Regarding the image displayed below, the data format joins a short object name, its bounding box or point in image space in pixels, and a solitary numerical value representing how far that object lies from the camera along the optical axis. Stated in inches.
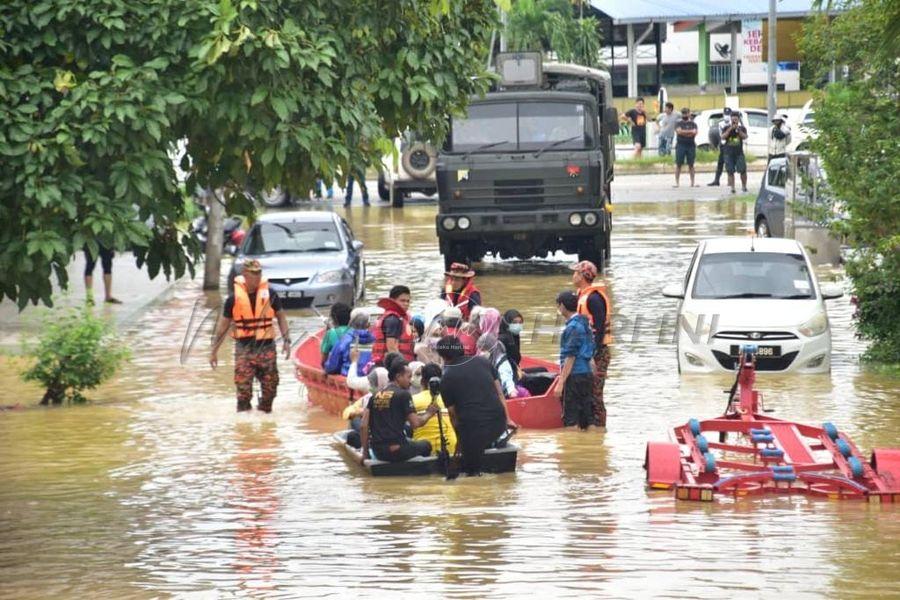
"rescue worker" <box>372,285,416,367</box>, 651.5
